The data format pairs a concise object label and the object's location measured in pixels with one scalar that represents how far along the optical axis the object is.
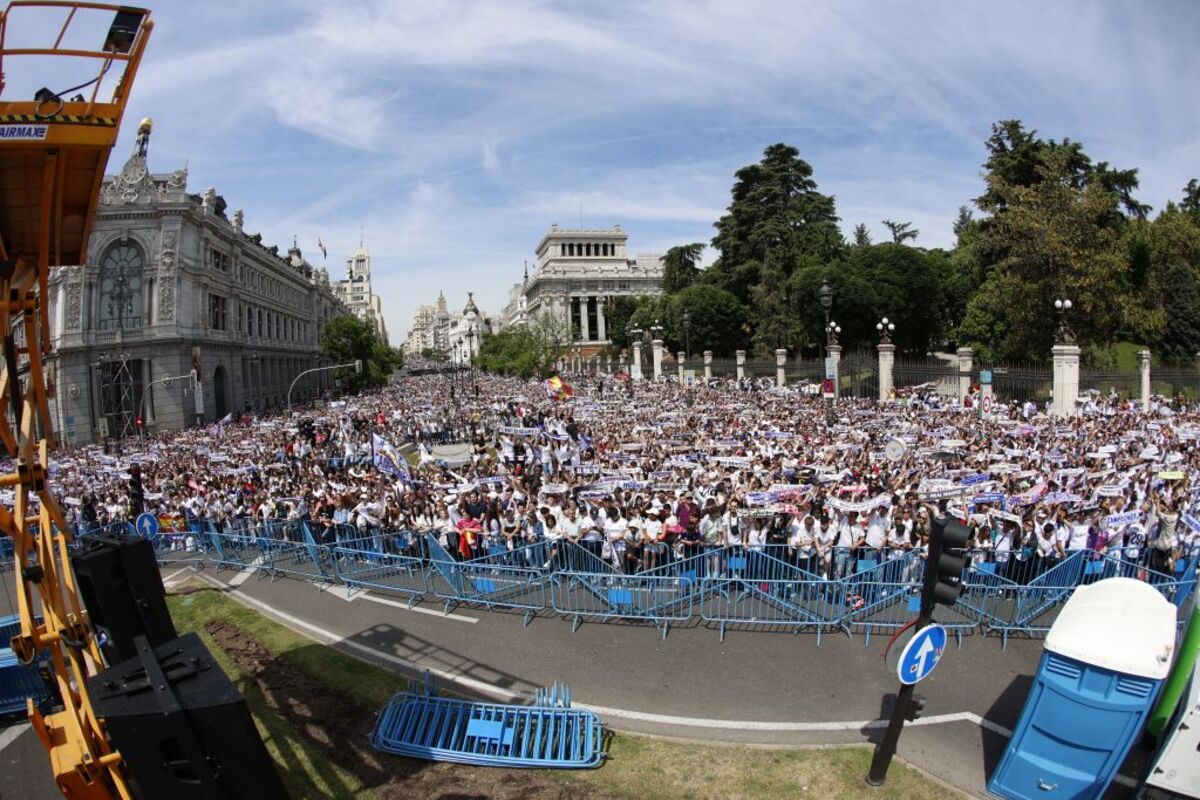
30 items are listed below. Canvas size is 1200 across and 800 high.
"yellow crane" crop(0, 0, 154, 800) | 4.86
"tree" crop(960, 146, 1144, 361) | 33.00
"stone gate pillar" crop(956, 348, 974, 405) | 33.20
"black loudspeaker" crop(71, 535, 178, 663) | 4.99
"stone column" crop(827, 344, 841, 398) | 28.50
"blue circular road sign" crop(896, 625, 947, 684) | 6.41
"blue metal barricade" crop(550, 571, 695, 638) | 10.85
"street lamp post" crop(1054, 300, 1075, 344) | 30.21
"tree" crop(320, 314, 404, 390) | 75.88
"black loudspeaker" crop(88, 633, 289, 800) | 4.02
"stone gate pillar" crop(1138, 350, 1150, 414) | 29.79
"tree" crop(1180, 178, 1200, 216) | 73.06
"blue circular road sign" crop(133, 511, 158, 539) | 15.60
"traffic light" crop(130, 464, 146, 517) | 19.67
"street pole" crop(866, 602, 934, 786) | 6.70
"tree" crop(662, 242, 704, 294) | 92.25
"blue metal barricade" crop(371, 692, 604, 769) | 7.34
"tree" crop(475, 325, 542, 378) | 81.62
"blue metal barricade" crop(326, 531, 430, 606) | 12.75
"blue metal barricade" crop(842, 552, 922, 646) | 10.34
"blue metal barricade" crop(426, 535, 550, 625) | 11.75
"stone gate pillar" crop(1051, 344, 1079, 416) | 27.73
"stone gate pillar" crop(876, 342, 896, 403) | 37.38
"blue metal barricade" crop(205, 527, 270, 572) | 15.26
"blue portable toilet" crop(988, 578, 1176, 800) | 5.85
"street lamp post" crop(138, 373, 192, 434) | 53.47
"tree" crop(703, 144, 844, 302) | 64.50
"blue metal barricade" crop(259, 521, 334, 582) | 13.96
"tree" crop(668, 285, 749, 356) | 70.19
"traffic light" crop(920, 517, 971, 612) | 6.13
